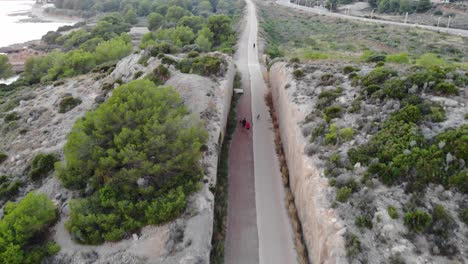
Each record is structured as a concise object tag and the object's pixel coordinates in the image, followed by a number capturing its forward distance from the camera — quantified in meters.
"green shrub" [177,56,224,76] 40.22
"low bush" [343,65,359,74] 34.47
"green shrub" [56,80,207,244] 20.58
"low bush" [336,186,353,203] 19.83
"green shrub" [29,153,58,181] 28.12
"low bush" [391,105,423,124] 23.13
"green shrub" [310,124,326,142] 25.97
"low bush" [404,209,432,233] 17.33
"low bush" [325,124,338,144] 24.77
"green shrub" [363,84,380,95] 28.11
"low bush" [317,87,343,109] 29.70
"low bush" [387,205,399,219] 17.98
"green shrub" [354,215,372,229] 18.06
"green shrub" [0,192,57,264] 18.91
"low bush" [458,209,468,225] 17.09
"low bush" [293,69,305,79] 37.62
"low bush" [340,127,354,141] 24.31
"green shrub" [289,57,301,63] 42.53
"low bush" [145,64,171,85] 38.69
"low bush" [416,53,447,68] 40.17
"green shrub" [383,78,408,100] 25.91
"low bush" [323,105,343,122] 27.31
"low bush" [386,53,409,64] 42.69
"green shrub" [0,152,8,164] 33.05
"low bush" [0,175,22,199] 26.70
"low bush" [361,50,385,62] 44.62
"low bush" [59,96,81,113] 40.62
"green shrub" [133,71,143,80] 42.22
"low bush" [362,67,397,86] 29.39
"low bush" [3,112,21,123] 41.34
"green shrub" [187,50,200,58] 46.76
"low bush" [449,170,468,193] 18.23
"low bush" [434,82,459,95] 24.91
